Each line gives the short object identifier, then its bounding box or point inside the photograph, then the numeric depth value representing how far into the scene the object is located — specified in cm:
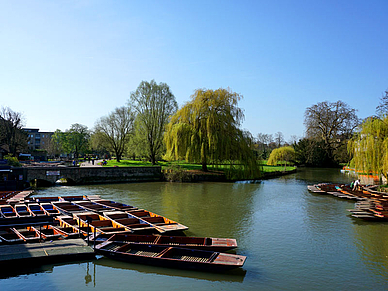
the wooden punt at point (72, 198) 2410
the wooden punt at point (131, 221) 1515
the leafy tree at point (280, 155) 6788
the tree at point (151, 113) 5200
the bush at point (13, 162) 3766
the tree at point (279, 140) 12159
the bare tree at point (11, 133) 6393
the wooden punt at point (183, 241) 1254
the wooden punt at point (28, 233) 1324
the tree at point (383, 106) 3786
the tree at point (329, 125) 7275
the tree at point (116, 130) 6153
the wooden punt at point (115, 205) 1999
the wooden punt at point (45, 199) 2315
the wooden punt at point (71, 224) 1469
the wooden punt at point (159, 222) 1514
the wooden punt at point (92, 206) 1977
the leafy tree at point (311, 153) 7450
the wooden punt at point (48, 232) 1364
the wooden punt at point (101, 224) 1502
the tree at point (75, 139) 7944
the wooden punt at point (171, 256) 1103
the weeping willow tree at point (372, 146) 2814
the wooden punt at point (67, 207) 1934
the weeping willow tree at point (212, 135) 4134
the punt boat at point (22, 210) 1805
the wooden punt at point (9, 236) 1304
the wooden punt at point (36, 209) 1886
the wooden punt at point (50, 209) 1892
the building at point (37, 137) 12162
